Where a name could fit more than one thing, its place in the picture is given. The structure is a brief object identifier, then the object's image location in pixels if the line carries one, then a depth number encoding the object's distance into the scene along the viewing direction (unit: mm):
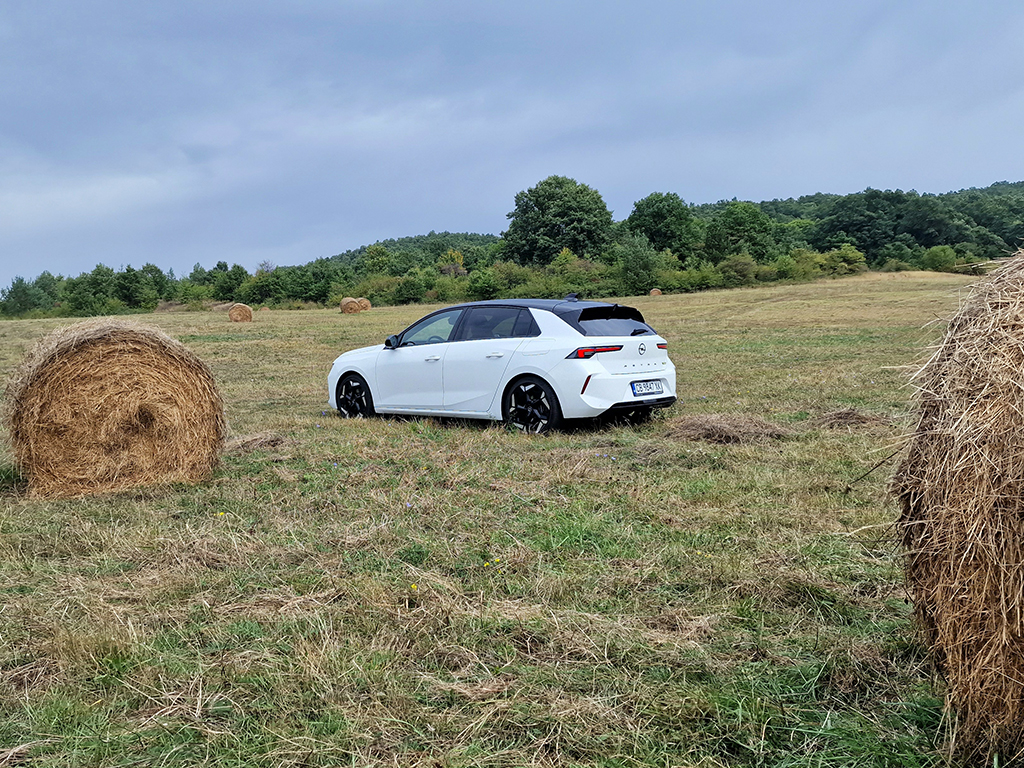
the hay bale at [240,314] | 35531
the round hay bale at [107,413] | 6461
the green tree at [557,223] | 71188
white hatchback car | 8547
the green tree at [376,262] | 81125
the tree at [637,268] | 49906
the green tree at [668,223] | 69375
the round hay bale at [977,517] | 2289
